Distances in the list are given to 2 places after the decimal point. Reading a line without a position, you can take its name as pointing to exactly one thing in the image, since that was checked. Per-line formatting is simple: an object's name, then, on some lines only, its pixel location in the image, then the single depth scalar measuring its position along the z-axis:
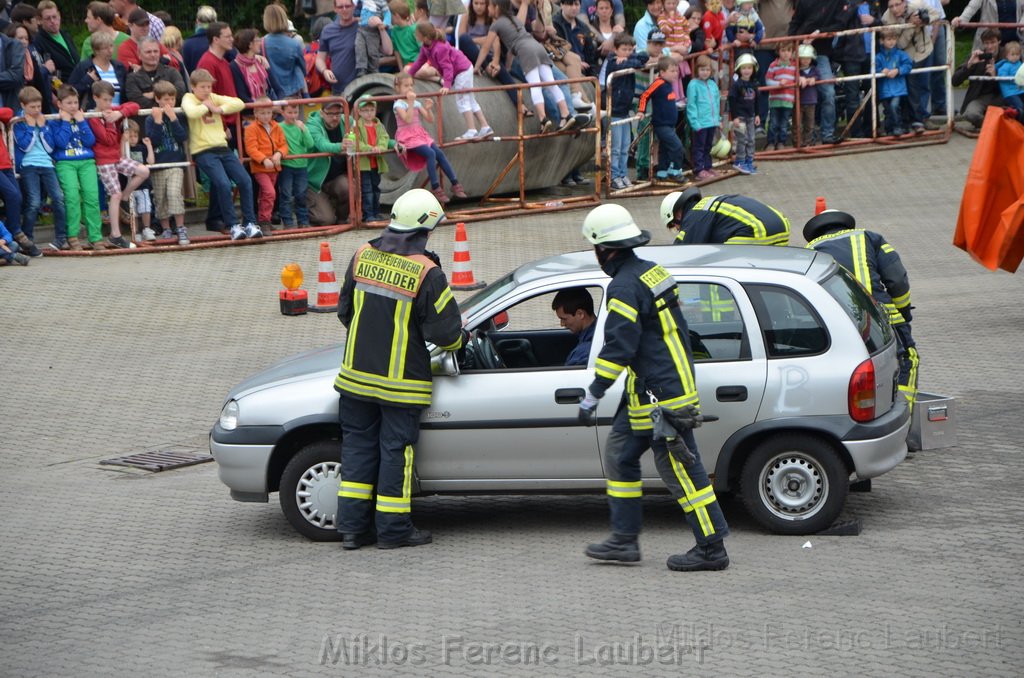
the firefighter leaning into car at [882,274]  18.39
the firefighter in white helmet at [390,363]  15.80
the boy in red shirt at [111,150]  30.47
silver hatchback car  15.66
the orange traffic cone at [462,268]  28.80
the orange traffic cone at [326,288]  27.66
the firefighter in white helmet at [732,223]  19.94
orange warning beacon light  27.30
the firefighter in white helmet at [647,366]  14.65
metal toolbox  17.45
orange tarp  22.94
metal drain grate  19.86
